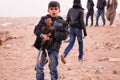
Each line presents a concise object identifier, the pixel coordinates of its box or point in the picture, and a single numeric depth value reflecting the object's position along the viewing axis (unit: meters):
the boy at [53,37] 6.63
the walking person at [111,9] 18.18
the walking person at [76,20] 9.68
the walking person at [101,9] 18.36
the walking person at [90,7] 19.08
